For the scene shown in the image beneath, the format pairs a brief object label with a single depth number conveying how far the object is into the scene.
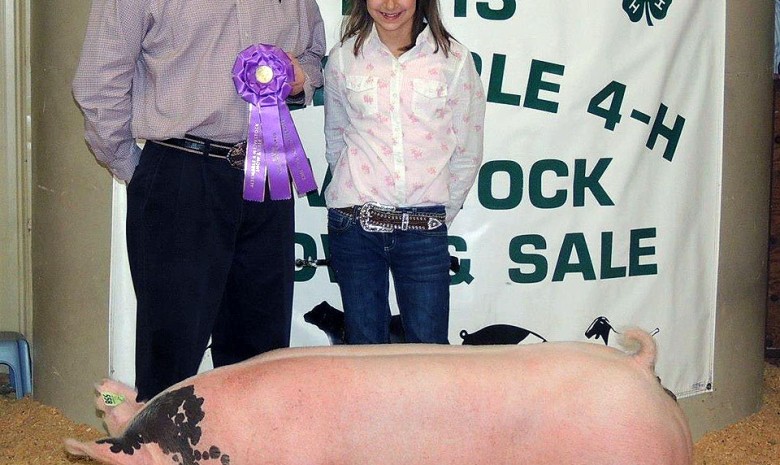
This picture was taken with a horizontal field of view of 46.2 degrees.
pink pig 1.61
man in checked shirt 2.31
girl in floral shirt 2.61
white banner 3.20
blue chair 3.82
